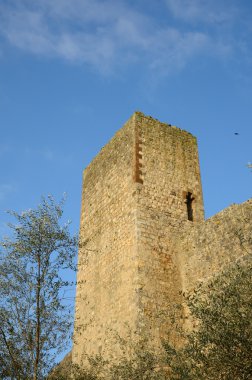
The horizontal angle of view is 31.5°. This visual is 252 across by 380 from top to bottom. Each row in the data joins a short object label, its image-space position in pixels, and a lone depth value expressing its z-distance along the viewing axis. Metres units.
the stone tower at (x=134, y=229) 13.54
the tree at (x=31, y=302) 10.63
